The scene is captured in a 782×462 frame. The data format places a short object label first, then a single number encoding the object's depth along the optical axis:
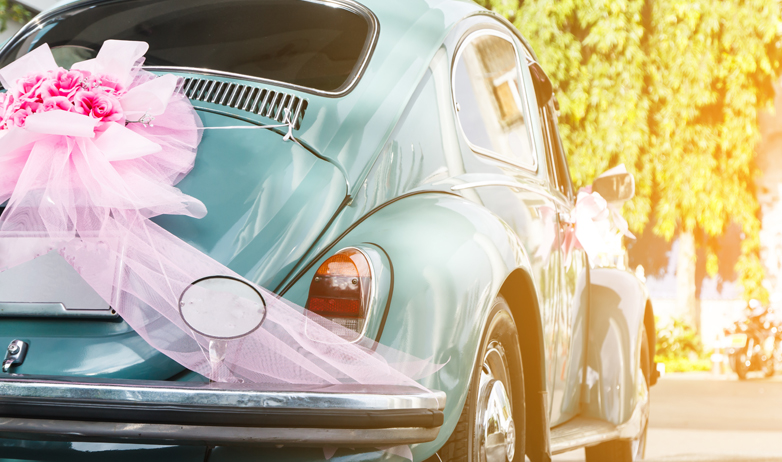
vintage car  1.87
